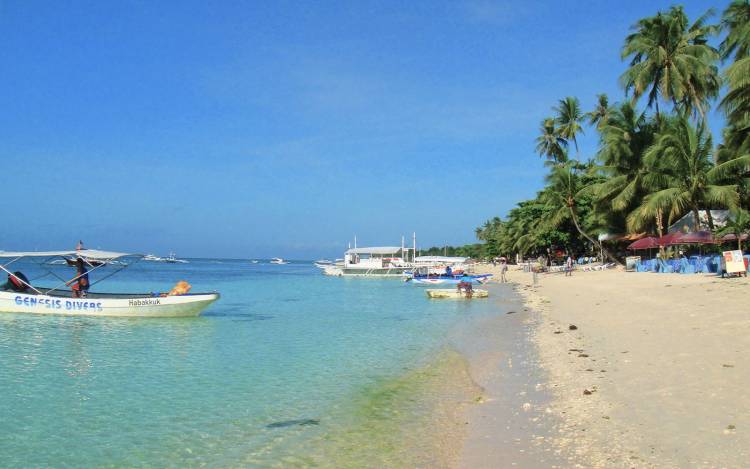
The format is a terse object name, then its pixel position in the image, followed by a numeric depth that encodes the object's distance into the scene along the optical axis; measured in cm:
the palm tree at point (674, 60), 3403
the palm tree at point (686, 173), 3131
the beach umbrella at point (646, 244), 3345
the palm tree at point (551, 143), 5591
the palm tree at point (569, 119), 5397
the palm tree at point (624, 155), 3866
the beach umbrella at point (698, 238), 2736
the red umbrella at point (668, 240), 3028
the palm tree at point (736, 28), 2948
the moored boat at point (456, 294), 2872
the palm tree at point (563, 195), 4617
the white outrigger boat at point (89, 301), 1922
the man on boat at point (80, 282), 1958
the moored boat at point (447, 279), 4341
